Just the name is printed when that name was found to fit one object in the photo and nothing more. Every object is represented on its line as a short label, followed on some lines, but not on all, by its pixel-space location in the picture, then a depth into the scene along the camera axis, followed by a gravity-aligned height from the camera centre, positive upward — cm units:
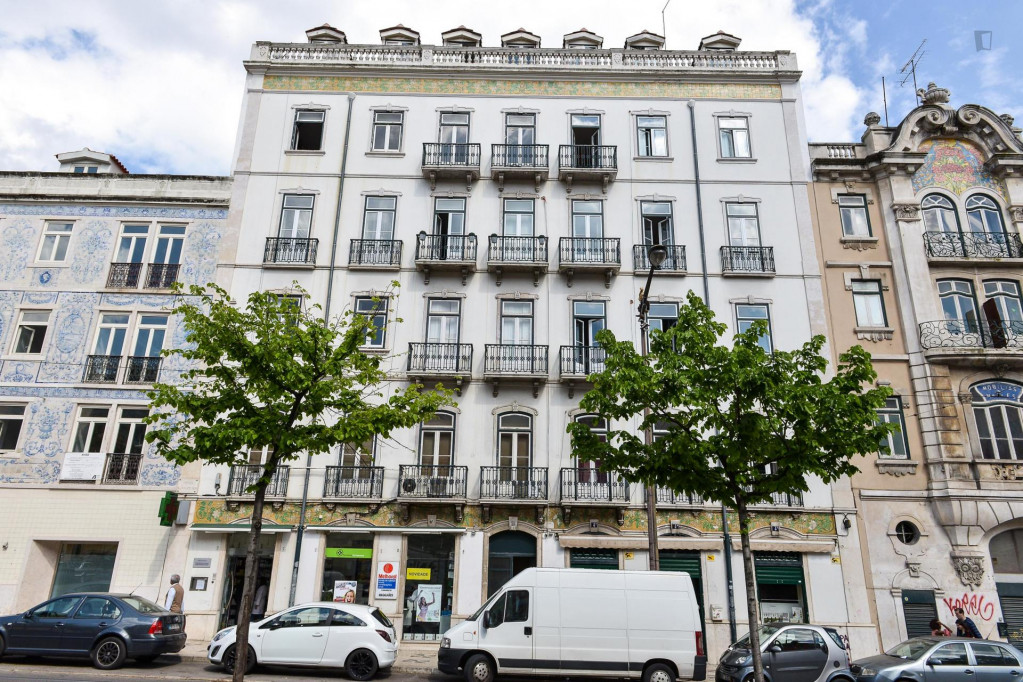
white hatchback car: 1370 -134
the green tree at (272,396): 1213 +328
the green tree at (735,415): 1102 +275
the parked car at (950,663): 1291 -143
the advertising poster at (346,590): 1897 -40
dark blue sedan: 1368 -118
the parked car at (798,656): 1328 -138
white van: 1358 -101
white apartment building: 1930 +971
